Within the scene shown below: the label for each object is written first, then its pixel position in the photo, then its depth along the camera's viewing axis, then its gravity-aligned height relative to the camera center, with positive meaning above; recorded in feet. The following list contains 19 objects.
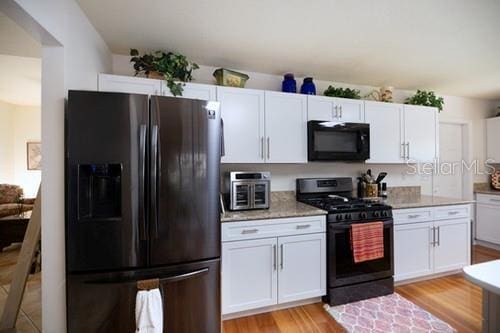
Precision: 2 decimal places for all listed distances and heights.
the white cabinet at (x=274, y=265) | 6.51 -2.89
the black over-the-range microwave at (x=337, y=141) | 8.35 +0.93
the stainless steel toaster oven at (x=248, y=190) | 7.38 -0.76
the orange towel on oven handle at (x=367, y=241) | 7.28 -2.39
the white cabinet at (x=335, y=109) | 8.52 +2.15
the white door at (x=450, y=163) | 12.26 +0.14
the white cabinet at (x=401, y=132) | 9.42 +1.40
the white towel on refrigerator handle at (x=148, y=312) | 4.61 -2.91
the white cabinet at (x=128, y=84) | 6.52 +2.35
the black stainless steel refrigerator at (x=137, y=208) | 4.61 -0.87
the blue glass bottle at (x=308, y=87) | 8.68 +2.93
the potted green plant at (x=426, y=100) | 10.41 +2.95
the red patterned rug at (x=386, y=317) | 6.23 -4.34
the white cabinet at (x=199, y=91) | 7.11 +2.31
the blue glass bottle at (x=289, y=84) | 8.54 +3.01
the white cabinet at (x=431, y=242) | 8.29 -2.83
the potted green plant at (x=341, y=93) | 9.06 +2.86
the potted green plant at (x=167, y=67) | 6.86 +2.97
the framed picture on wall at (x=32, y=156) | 15.97 +0.76
